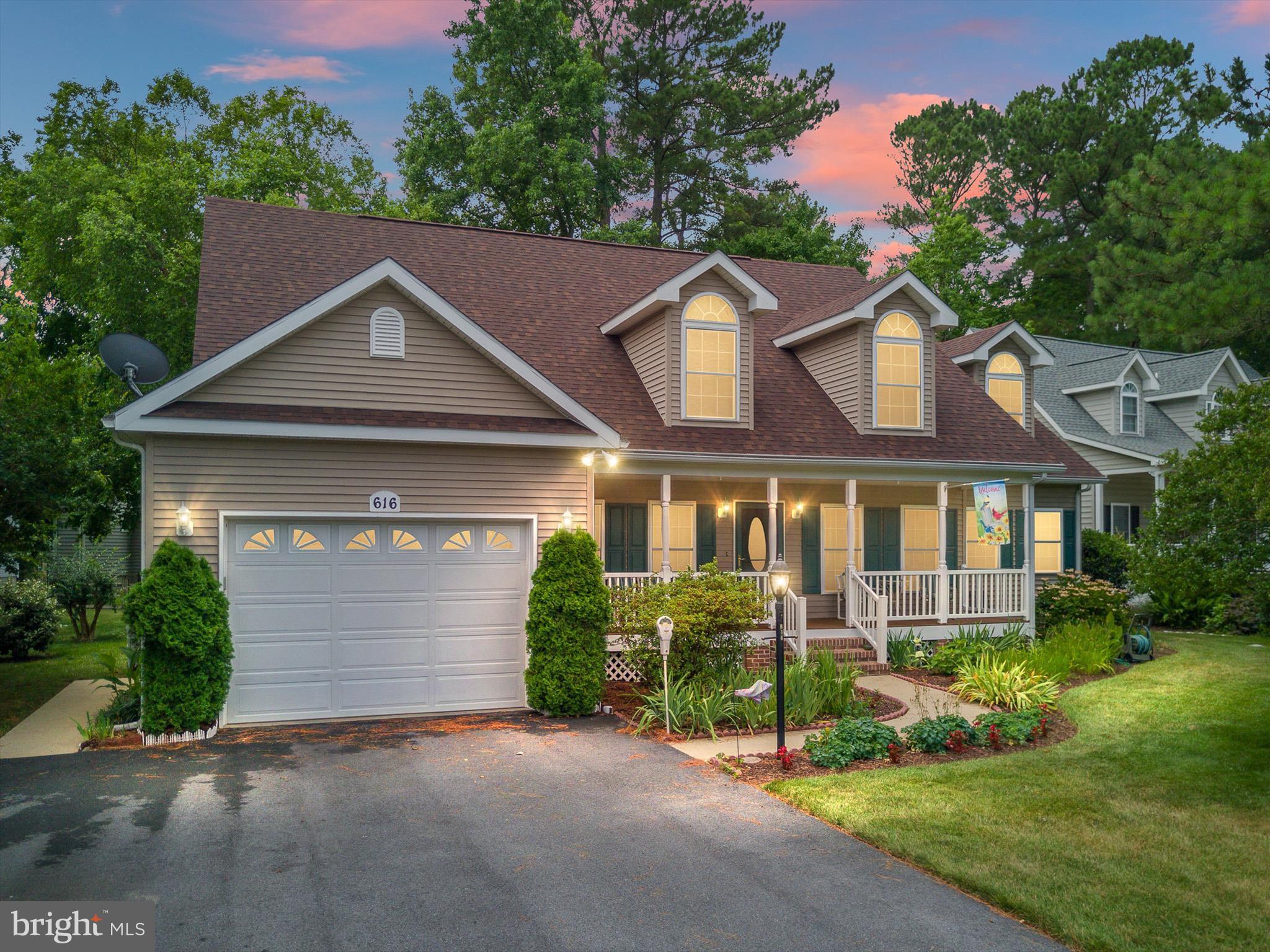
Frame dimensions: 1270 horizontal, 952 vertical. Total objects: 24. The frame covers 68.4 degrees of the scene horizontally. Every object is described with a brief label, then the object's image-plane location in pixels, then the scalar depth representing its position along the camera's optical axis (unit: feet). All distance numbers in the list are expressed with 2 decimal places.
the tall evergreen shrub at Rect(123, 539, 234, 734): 31.45
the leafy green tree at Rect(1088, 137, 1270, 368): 39.73
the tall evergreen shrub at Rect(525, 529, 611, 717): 36.27
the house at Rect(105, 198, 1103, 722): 35.24
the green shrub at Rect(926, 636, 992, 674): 46.01
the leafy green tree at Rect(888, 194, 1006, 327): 107.65
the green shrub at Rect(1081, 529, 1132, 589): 68.64
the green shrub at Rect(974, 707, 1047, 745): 31.94
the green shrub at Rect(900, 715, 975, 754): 30.78
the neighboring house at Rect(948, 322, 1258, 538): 78.69
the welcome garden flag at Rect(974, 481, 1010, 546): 48.11
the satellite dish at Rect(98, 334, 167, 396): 37.42
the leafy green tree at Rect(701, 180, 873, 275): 92.48
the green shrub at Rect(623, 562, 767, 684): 37.42
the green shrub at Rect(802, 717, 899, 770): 29.19
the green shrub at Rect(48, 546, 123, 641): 62.80
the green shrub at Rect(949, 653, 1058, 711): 37.45
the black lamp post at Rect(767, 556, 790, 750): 29.63
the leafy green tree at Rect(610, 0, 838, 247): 107.96
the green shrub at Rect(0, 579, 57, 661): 53.57
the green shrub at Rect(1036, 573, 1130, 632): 55.88
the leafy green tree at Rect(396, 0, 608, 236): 88.53
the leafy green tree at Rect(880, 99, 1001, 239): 134.10
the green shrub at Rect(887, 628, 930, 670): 48.03
